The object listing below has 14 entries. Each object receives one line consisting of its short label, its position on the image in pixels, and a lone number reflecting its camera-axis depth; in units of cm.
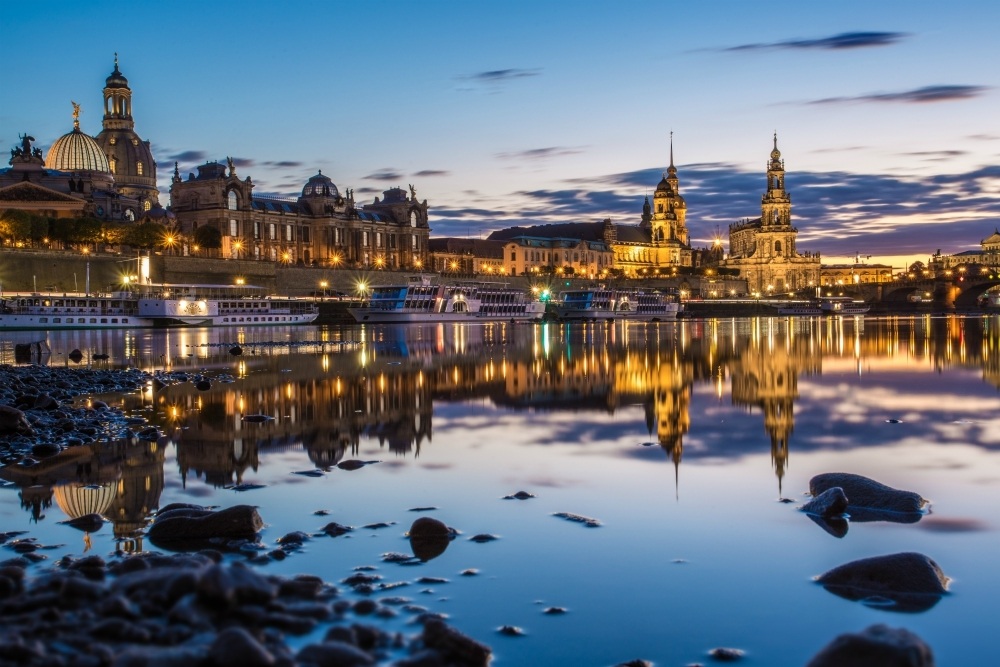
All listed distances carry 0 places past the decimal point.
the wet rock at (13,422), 1398
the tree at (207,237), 10019
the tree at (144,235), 9212
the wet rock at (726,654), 586
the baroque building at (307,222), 10500
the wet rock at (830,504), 914
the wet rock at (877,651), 504
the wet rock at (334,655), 520
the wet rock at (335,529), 852
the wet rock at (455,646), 568
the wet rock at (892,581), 684
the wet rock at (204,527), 830
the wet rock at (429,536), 809
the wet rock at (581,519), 881
